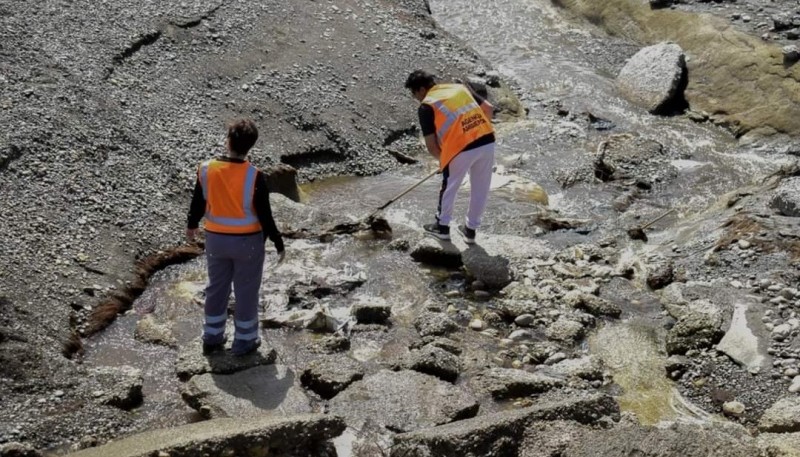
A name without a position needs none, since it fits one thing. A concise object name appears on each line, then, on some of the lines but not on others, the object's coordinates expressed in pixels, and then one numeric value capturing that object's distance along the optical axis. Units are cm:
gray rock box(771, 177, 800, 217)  927
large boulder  1420
